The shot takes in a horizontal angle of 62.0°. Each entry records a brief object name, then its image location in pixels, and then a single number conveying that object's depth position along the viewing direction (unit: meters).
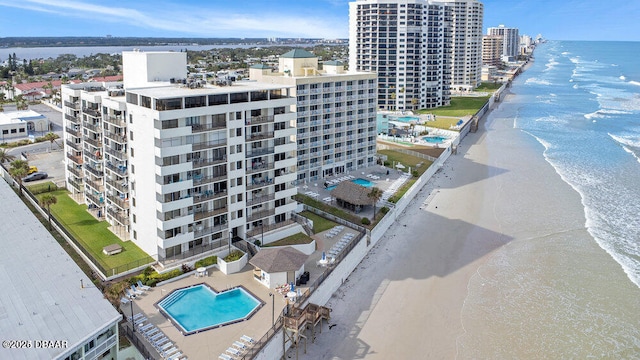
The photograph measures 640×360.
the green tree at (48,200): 54.00
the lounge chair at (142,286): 43.28
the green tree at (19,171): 64.62
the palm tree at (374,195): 62.94
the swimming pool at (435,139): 111.35
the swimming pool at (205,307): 39.19
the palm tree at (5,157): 79.31
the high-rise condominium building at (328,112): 74.88
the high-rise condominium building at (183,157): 45.84
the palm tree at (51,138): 89.82
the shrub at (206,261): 47.16
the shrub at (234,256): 47.53
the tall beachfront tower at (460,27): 187.38
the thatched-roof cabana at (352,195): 63.56
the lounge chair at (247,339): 36.56
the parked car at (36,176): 72.89
